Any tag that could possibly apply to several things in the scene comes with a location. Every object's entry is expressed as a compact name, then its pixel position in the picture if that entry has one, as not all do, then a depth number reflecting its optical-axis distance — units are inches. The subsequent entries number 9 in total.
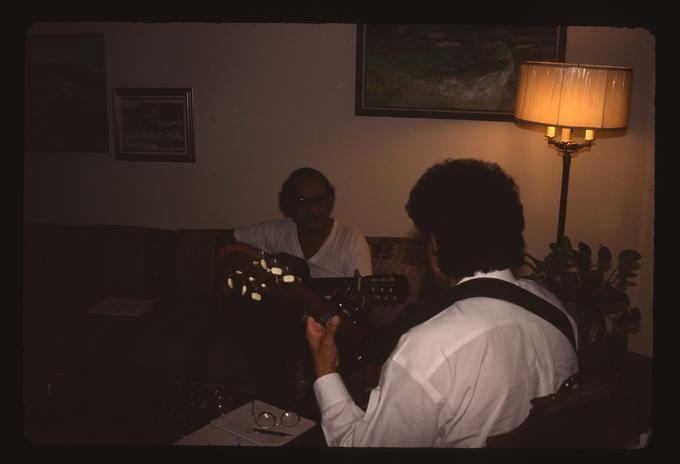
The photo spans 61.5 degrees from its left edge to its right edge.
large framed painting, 113.6
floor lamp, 92.7
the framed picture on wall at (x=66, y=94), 134.7
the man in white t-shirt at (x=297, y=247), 97.6
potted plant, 94.3
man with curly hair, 45.4
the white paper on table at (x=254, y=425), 57.7
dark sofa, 105.3
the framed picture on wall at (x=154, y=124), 131.6
